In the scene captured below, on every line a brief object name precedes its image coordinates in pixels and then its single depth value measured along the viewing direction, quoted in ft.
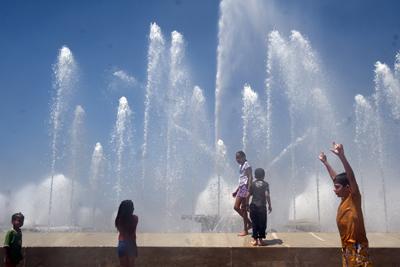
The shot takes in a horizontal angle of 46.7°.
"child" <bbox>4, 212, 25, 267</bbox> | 19.15
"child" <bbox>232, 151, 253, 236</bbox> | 26.08
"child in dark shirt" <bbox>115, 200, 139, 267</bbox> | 19.10
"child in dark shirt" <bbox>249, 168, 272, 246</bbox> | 23.39
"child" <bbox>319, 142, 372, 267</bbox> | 14.07
